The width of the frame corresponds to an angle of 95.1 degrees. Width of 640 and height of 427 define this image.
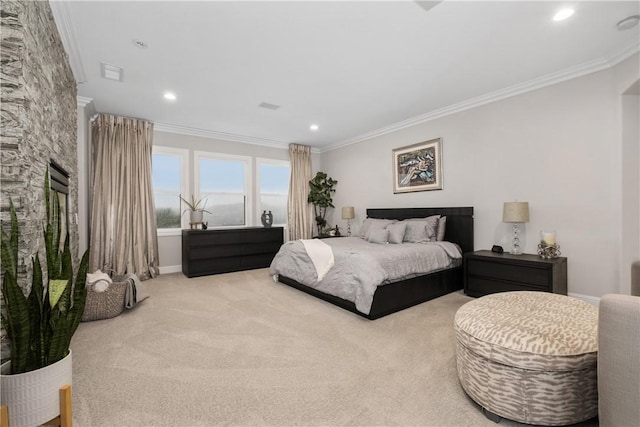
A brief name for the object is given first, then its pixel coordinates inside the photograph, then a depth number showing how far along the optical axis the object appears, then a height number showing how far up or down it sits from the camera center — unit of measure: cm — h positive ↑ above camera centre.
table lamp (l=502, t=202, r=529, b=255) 334 +1
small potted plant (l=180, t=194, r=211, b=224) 510 +12
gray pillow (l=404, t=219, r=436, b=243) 408 -27
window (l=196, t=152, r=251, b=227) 550 +54
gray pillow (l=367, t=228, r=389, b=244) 425 -33
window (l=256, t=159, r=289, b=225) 616 +58
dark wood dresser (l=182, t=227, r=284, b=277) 482 -61
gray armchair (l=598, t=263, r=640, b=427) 107 -56
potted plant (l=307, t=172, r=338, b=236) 650 +51
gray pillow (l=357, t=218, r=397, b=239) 456 -18
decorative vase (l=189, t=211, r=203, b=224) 509 -2
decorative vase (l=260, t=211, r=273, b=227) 583 -10
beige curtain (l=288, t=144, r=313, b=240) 637 +44
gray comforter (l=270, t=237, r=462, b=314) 295 -59
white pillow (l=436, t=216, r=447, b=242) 416 -23
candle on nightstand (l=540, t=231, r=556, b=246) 320 -28
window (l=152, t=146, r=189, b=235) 504 +53
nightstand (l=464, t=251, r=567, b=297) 298 -67
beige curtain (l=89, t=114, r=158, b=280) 435 +24
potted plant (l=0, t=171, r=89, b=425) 124 -53
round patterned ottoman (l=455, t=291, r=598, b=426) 139 -76
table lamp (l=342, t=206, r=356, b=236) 580 +1
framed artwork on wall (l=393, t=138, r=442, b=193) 451 +76
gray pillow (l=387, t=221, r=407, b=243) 413 -26
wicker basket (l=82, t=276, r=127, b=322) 287 -89
